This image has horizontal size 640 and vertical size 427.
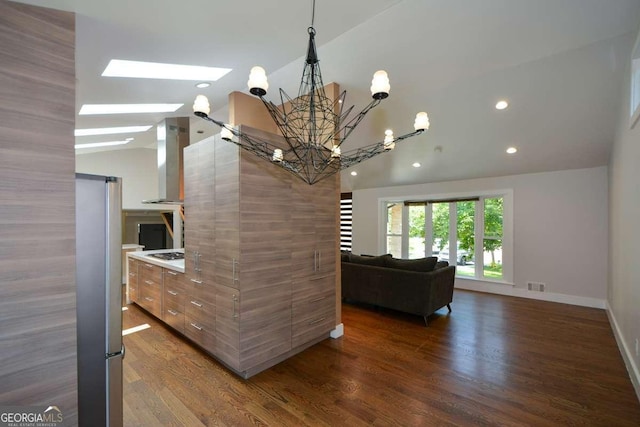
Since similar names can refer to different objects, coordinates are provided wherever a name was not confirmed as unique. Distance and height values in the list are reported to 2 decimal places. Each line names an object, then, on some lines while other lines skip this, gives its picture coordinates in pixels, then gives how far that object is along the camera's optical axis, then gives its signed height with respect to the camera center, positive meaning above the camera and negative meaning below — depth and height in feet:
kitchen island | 10.64 -3.05
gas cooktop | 13.08 -2.05
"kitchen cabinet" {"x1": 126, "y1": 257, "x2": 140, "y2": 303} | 14.25 -3.44
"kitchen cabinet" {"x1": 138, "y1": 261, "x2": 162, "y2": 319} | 12.02 -3.38
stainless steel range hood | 12.65 +2.71
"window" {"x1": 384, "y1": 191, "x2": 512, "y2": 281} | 18.76 -1.42
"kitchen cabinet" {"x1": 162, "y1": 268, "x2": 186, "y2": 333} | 10.40 -3.31
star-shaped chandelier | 5.04 +2.14
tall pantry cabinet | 7.99 -1.30
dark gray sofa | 12.76 -3.44
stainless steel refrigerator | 4.63 -1.38
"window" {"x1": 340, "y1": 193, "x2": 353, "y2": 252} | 25.85 -0.63
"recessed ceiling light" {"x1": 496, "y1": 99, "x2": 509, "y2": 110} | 12.05 +4.72
